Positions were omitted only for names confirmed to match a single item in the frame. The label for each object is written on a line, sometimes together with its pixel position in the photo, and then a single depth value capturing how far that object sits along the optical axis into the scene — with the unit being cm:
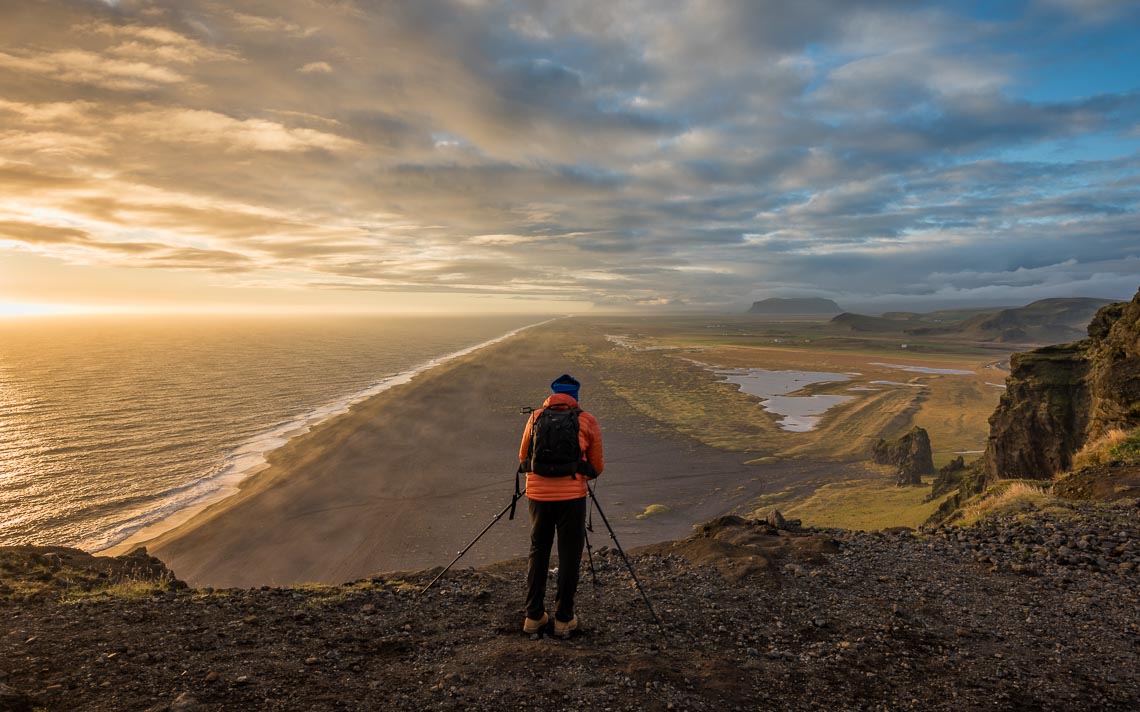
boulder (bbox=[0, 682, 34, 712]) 436
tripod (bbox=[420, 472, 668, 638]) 662
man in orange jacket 637
